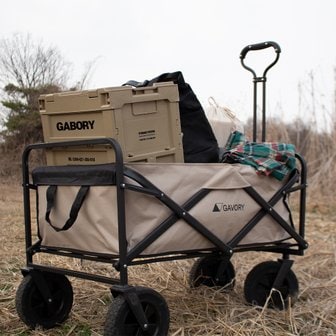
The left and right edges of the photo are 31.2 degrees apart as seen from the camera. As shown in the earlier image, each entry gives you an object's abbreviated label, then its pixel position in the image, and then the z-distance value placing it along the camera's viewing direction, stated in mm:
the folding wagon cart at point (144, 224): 2832
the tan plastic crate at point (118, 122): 2936
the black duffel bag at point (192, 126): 3305
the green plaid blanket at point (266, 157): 3463
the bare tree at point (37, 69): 15555
